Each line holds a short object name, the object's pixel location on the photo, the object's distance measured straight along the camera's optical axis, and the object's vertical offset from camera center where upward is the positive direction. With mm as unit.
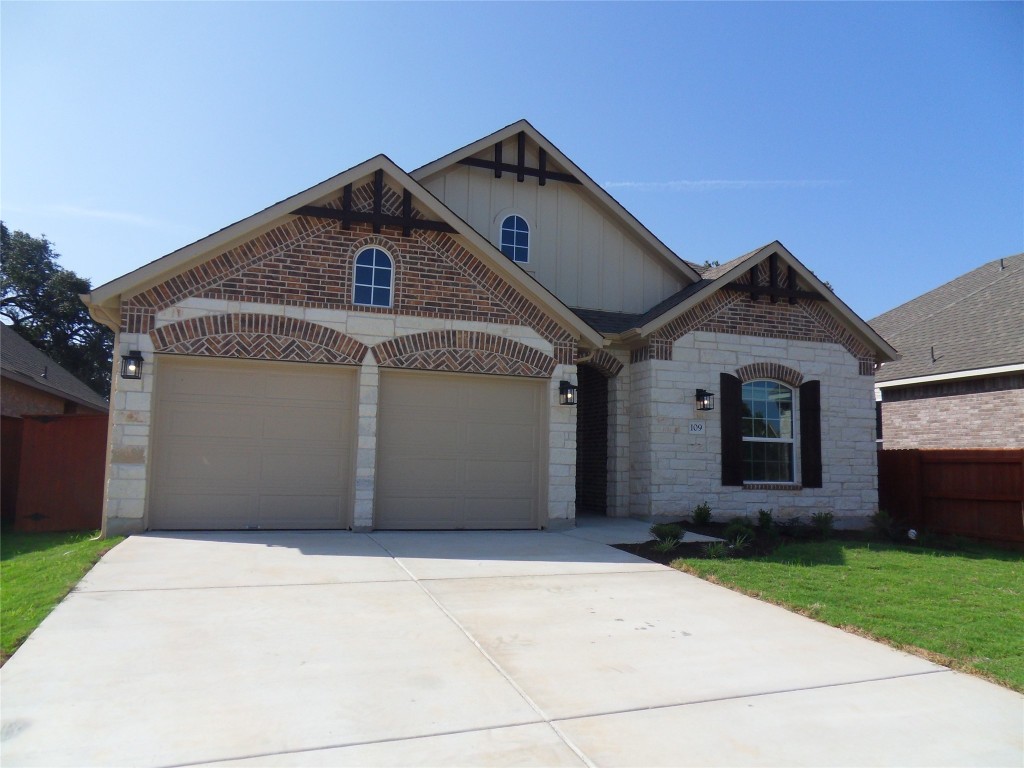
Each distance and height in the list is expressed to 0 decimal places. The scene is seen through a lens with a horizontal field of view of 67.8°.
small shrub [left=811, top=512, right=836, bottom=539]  12695 -1093
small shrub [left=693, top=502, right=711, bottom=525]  12742 -975
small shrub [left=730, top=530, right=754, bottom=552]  10510 -1174
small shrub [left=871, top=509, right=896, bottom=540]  13309 -1131
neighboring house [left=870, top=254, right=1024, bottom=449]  15719 +1989
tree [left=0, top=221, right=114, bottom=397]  39625 +7541
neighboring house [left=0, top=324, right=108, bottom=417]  18156 +1517
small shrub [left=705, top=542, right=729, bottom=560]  9836 -1217
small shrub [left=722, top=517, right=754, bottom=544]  11133 -1077
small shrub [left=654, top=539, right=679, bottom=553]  10070 -1177
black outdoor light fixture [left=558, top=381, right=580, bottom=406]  12172 +981
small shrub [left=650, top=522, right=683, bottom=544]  10636 -1061
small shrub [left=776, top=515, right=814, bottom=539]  12461 -1165
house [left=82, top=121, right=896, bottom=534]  10781 +1365
